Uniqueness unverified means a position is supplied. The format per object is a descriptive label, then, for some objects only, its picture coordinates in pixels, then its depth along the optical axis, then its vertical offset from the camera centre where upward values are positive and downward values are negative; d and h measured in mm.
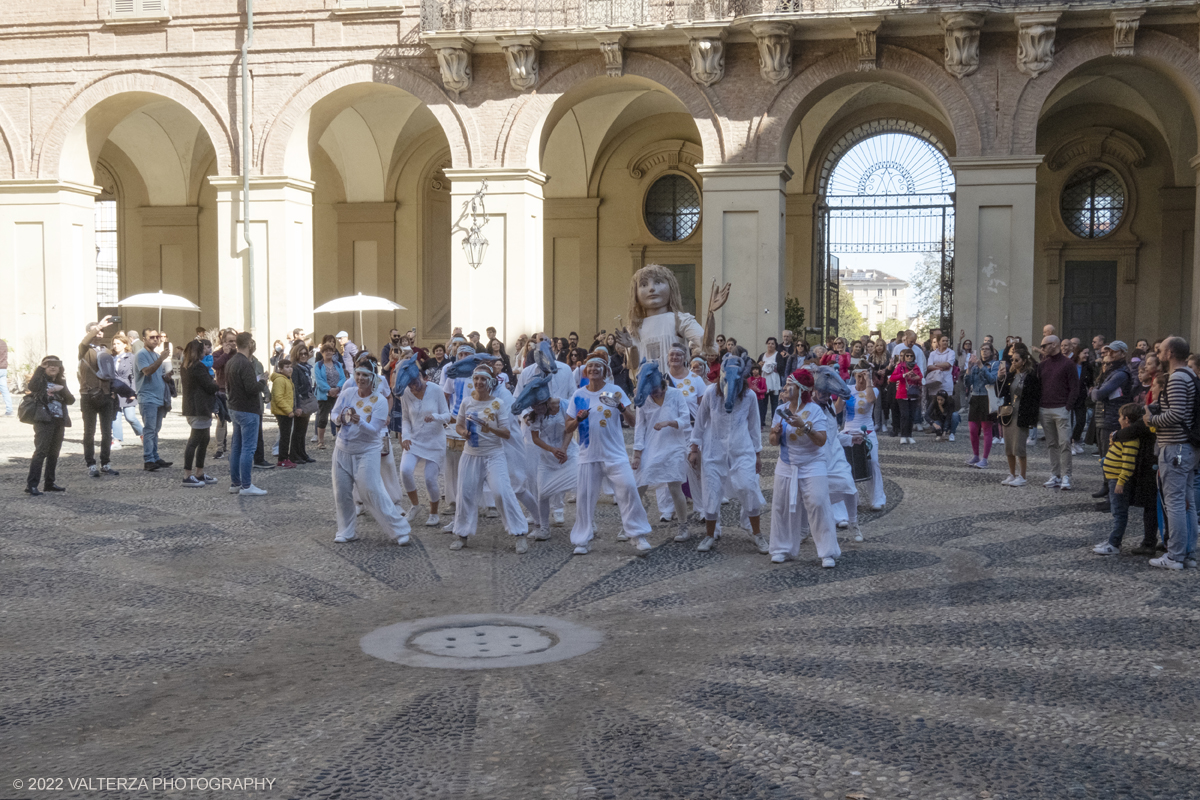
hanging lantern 21016 +2382
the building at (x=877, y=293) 114500 +6956
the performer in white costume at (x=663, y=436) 9156 -625
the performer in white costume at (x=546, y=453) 9219 -778
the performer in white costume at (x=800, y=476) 8344 -875
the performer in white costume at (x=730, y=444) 8992 -690
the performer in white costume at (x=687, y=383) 9734 -208
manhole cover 5934 -1570
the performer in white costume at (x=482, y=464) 8961 -841
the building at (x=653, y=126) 19609 +4823
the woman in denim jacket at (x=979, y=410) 13695 -620
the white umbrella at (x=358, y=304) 21016 +1019
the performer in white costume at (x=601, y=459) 8898 -792
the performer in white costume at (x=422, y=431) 10070 -662
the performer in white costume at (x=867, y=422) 10586 -592
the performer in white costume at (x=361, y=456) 9117 -802
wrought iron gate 27000 +3459
